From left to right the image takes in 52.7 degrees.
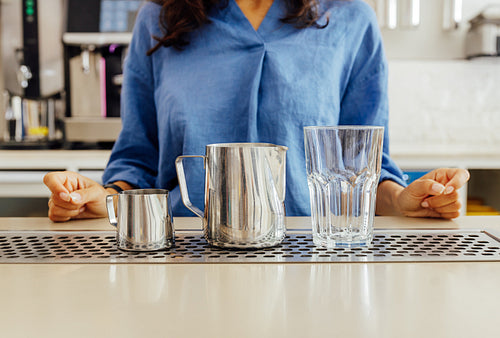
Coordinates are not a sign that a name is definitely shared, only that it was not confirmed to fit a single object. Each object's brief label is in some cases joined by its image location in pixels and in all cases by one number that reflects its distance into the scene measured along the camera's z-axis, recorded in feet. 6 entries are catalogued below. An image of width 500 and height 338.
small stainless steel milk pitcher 1.97
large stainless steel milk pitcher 1.92
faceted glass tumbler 1.96
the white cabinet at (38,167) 7.32
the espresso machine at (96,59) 8.14
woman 3.42
